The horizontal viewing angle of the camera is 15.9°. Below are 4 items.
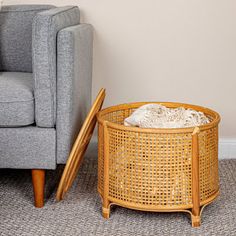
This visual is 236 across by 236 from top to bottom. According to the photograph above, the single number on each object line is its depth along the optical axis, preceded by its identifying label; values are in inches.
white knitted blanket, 123.1
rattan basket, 115.8
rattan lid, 121.1
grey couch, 121.4
